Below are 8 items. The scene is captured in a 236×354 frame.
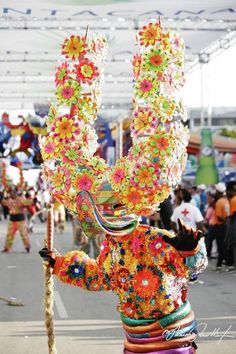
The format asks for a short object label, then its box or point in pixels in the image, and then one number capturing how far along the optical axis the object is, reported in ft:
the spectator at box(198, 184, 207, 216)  86.47
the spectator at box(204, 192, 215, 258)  63.33
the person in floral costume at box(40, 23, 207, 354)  19.62
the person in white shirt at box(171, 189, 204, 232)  49.67
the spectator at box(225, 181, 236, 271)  57.07
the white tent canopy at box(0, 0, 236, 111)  78.48
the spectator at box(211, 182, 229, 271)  59.72
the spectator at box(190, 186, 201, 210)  77.90
